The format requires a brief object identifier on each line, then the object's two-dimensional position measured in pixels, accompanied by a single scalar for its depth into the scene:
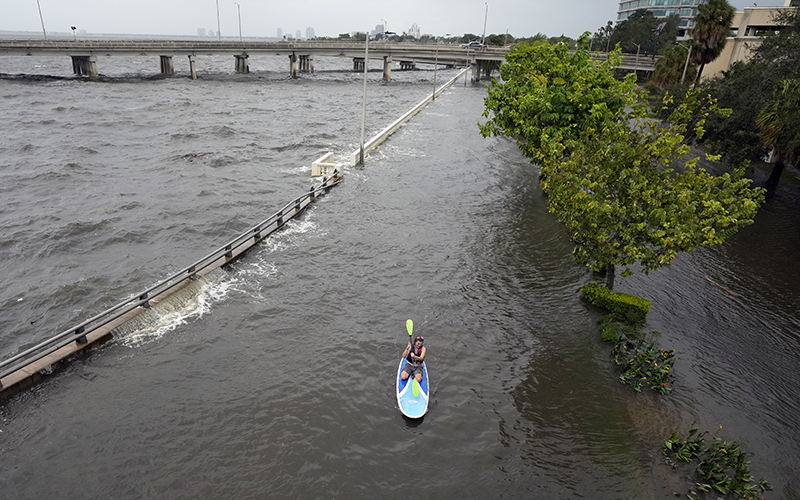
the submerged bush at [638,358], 14.39
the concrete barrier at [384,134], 36.72
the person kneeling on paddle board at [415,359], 13.84
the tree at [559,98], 24.45
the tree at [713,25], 44.53
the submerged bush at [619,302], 17.59
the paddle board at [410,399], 12.89
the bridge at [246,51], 78.69
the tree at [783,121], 25.47
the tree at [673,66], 53.25
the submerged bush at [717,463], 11.01
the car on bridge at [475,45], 118.10
